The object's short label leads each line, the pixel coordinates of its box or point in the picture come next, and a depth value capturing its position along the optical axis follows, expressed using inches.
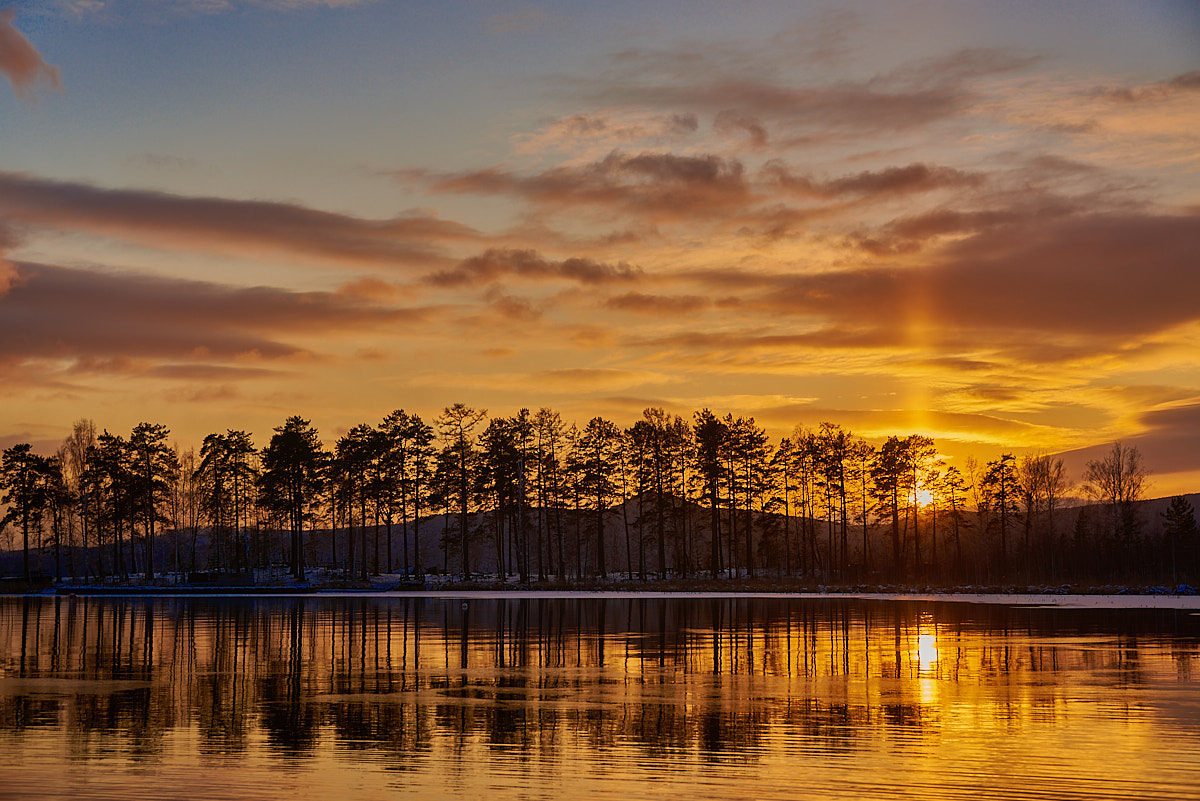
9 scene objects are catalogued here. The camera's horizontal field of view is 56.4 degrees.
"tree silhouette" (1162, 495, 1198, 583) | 5738.2
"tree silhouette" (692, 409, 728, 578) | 5172.2
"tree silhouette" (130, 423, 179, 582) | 5506.9
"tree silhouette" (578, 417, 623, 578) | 5206.7
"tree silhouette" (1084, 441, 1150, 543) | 6766.7
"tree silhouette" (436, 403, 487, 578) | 5185.0
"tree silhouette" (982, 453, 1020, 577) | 5979.3
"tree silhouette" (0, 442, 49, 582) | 5403.5
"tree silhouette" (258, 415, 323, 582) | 5201.8
